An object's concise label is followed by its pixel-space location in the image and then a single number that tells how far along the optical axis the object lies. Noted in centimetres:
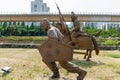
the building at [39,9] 19710
